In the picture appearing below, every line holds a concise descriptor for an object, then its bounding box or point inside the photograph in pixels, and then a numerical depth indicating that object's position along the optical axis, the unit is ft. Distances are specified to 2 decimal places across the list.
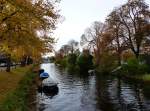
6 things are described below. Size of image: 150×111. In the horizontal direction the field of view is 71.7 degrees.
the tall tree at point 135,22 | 74.16
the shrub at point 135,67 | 68.61
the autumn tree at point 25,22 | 36.54
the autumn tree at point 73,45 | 185.42
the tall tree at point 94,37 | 106.98
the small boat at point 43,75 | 62.92
